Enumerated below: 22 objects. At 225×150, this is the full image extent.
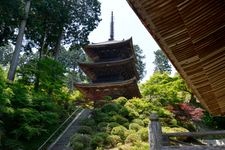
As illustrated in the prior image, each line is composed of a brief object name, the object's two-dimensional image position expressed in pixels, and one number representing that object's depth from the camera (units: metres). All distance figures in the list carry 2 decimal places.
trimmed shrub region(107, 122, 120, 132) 9.09
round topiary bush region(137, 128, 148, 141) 8.47
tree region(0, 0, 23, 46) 9.68
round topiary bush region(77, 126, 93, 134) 9.03
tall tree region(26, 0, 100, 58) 11.80
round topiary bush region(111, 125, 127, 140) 8.65
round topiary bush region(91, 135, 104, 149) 7.94
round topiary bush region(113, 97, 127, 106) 11.73
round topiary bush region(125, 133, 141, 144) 8.23
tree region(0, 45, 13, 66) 30.91
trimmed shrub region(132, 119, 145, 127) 9.81
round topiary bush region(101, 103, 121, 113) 10.93
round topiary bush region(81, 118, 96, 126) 9.95
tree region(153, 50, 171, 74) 27.22
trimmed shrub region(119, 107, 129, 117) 10.65
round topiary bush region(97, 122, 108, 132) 9.13
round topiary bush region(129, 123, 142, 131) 9.32
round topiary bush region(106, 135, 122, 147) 8.15
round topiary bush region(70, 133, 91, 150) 7.60
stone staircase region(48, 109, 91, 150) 8.13
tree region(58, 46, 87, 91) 27.74
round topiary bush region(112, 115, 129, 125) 9.93
